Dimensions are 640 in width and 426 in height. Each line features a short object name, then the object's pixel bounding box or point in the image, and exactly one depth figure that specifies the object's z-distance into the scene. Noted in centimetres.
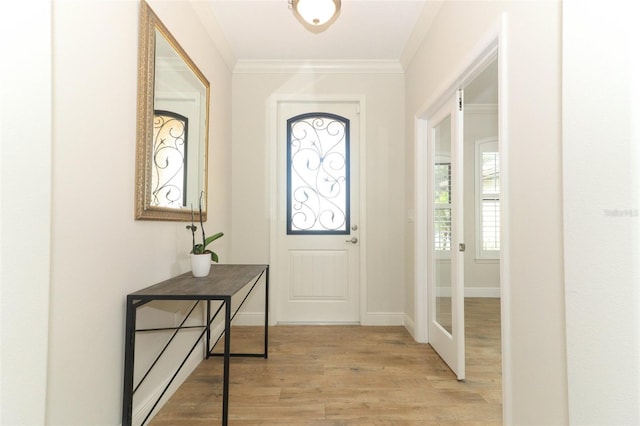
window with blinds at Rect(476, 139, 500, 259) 455
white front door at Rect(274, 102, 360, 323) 330
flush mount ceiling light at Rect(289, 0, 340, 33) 197
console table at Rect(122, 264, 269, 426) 146
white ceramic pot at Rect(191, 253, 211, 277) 192
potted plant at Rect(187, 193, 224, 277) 193
